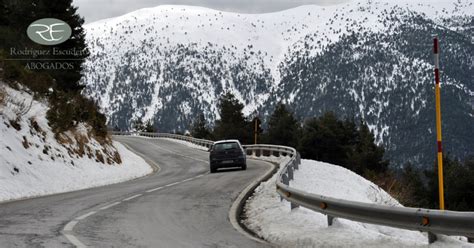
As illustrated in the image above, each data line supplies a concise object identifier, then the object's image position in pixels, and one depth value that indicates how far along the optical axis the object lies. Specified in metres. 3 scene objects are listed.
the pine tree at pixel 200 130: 101.16
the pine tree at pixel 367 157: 69.44
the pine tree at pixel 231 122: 85.88
